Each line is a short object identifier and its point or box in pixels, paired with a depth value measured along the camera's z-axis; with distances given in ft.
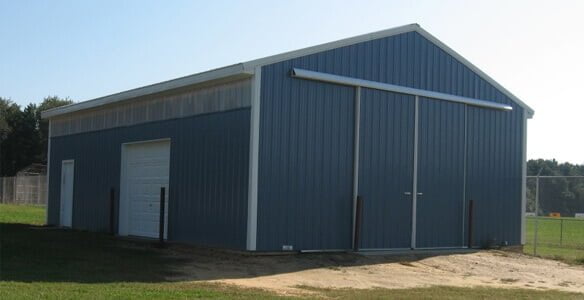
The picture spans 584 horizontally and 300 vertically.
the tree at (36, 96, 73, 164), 215.10
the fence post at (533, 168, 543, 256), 62.84
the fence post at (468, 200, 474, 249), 60.54
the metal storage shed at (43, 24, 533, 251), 49.52
